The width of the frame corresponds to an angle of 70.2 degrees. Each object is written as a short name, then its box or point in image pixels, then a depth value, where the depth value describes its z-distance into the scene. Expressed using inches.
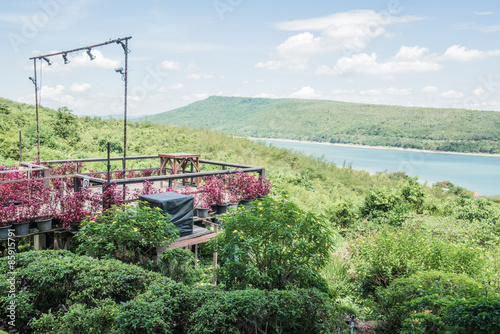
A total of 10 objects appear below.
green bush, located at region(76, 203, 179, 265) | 189.8
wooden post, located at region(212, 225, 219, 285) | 268.6
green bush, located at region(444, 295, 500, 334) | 121.3
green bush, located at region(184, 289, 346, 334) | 132.3
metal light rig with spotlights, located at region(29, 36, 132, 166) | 291.7
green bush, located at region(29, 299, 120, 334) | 135.0
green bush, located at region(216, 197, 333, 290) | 175.9
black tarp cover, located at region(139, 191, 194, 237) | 222.7
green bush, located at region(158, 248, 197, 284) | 192.7
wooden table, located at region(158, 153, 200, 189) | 360.2
